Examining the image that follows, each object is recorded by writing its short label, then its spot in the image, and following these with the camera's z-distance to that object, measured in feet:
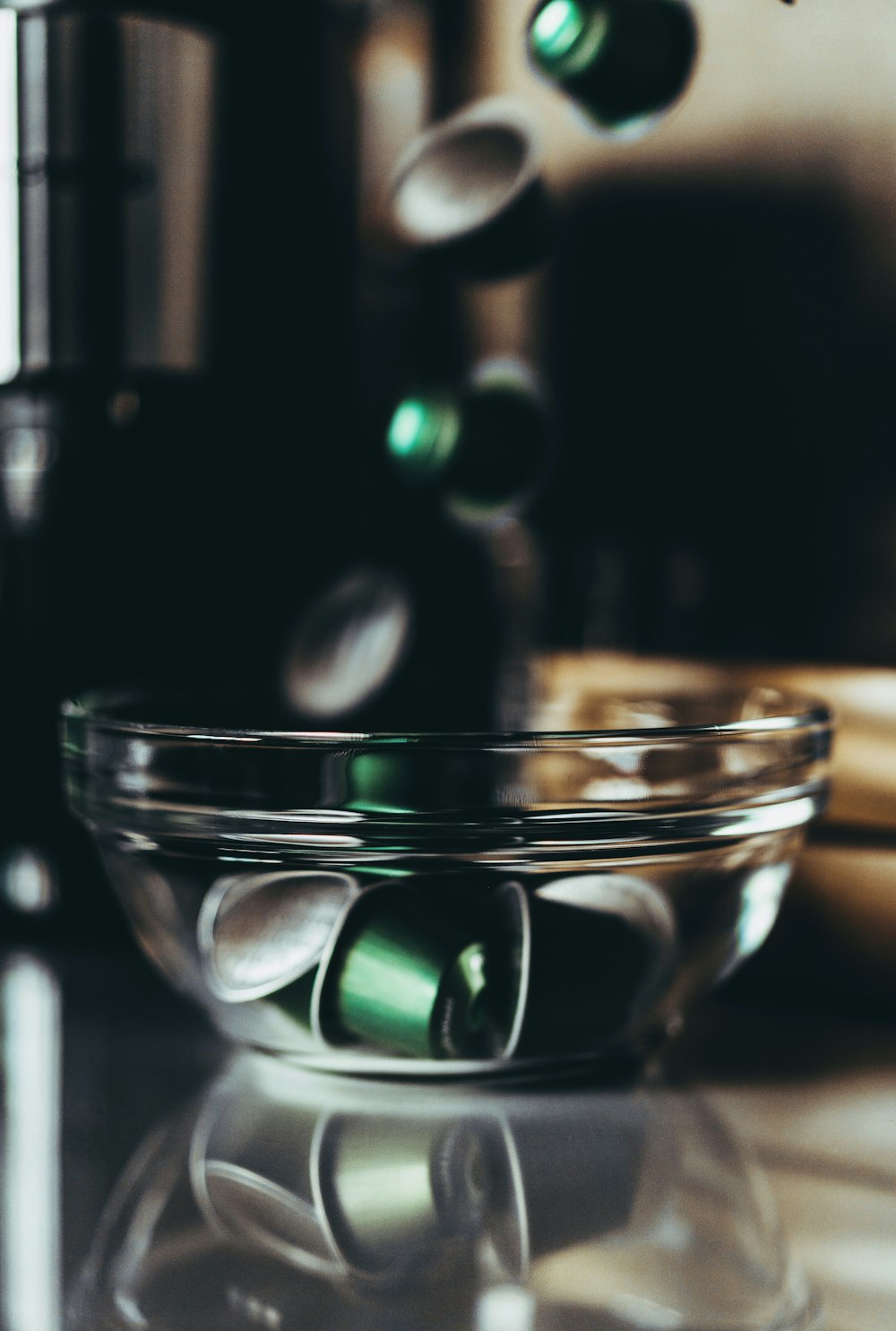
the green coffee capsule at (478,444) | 2.29
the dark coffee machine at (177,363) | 2.25
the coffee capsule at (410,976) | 1.56
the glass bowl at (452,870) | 1.55
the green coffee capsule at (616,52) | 2.00
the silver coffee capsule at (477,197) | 2.23
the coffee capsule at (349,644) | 2.35
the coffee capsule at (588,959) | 1.57
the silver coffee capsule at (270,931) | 1.62
